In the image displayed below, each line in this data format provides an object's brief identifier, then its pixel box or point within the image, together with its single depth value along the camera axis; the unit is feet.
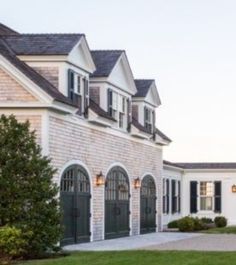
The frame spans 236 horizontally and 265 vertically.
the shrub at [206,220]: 163.32
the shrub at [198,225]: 144.66
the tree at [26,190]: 81.05
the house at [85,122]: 88.69
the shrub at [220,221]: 157.79
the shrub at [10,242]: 76.64
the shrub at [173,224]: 153.28
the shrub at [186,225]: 142.10
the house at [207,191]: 177.27
